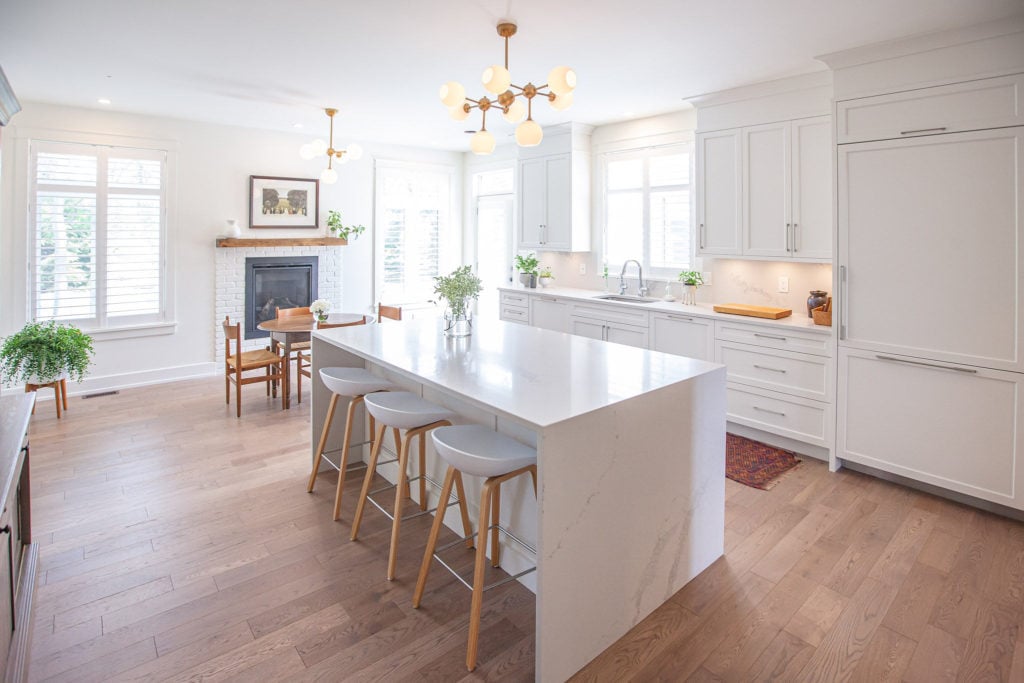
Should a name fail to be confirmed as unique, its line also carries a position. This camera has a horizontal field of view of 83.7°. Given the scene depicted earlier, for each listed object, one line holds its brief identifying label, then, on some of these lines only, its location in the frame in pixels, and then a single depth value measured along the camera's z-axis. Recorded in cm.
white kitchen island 190
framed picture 620
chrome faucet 555
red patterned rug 360
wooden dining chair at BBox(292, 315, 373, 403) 509
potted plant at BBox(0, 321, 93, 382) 446
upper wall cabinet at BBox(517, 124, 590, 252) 586
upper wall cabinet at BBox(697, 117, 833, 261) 400
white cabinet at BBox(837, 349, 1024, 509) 301
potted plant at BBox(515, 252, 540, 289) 627
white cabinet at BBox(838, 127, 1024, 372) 294
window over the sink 526
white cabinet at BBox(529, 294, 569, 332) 566
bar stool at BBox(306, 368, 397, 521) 300
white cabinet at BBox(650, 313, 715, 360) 445
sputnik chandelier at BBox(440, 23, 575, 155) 257
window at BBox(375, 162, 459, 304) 722
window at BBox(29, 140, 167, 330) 516
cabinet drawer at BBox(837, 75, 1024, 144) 290
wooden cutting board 414
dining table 501
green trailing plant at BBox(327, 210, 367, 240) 667
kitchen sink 542
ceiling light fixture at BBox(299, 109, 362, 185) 472
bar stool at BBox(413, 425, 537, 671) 200
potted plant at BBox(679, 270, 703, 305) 491
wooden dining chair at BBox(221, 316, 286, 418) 482
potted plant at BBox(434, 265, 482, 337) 318
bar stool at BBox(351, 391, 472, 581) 250
